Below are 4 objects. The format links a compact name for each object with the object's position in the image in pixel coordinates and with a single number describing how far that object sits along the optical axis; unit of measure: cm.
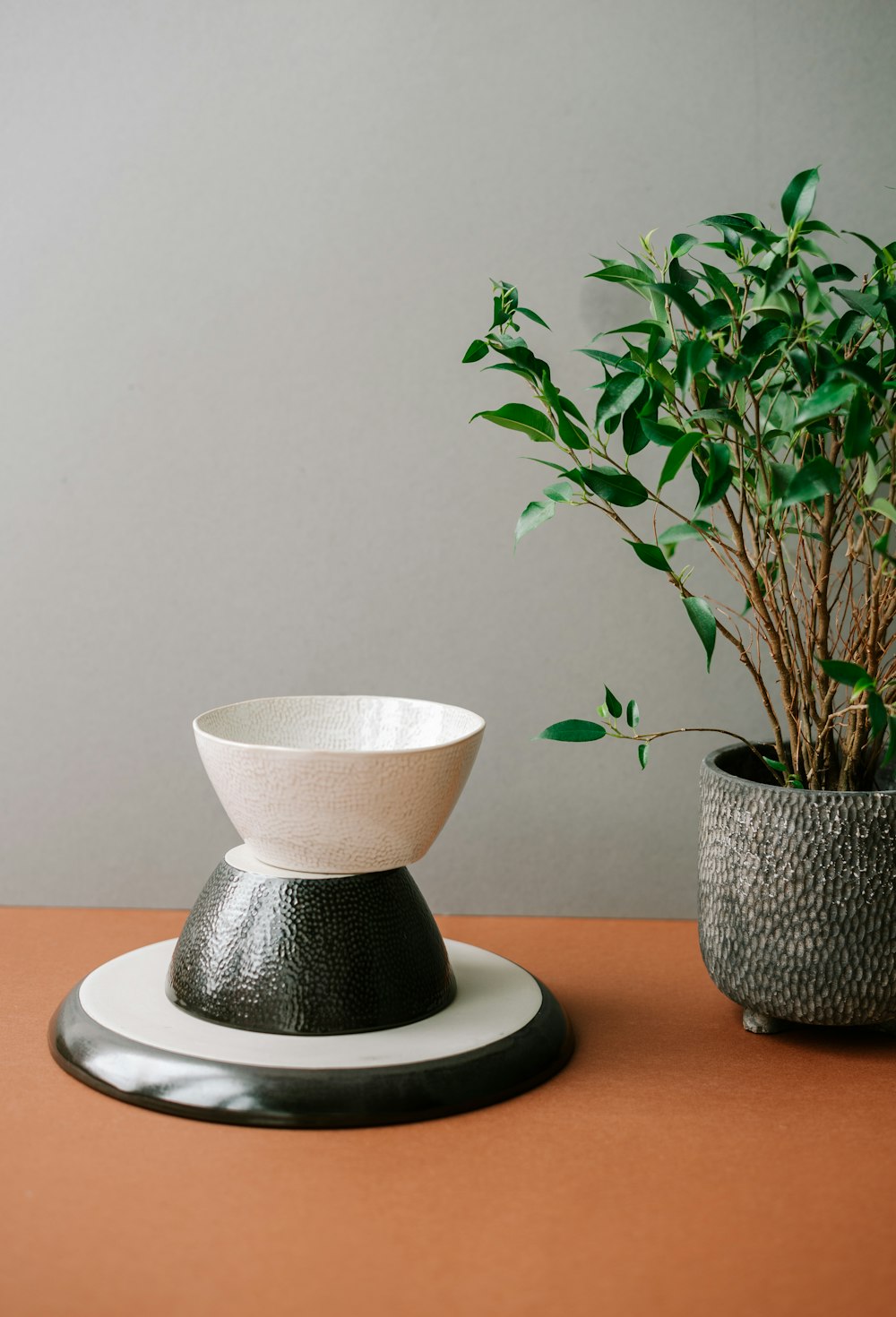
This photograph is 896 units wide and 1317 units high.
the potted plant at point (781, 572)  93
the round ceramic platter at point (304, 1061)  87
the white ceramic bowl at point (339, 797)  91
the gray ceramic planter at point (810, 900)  97
